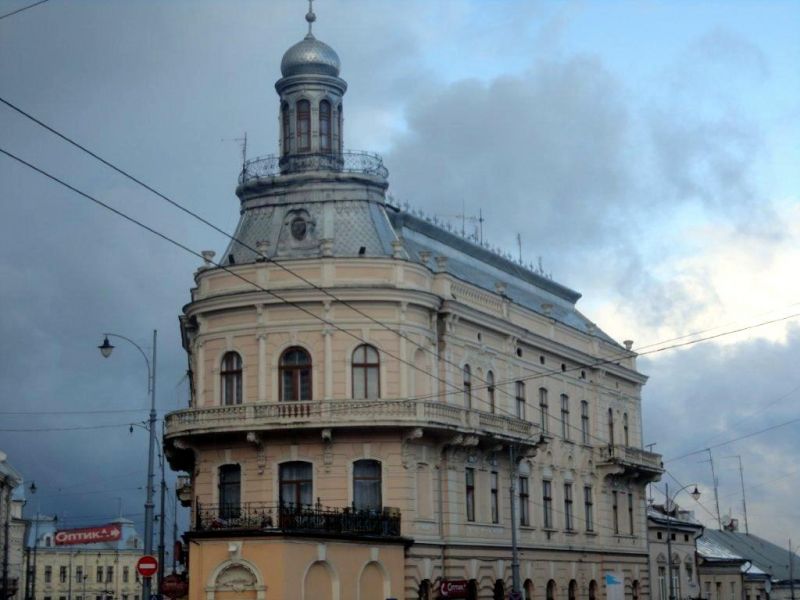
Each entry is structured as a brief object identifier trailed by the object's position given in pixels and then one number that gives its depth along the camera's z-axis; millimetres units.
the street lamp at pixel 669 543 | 71625
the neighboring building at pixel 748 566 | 91188
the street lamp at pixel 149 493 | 44625
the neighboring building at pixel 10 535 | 115725
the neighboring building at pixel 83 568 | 153125
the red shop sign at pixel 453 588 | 52406
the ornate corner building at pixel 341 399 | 49094
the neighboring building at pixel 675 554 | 77250
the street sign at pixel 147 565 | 42094
